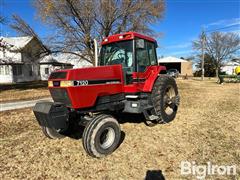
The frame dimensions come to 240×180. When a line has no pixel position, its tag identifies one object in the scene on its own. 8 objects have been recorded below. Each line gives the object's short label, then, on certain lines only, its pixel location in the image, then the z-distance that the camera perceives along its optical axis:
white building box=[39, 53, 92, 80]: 25.37
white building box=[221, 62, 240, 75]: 41.38
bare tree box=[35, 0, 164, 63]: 14.35
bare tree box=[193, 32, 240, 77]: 38.42
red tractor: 3.46
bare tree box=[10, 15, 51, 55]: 13.77
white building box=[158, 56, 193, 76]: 39.61
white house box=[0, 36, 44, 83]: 21.77
